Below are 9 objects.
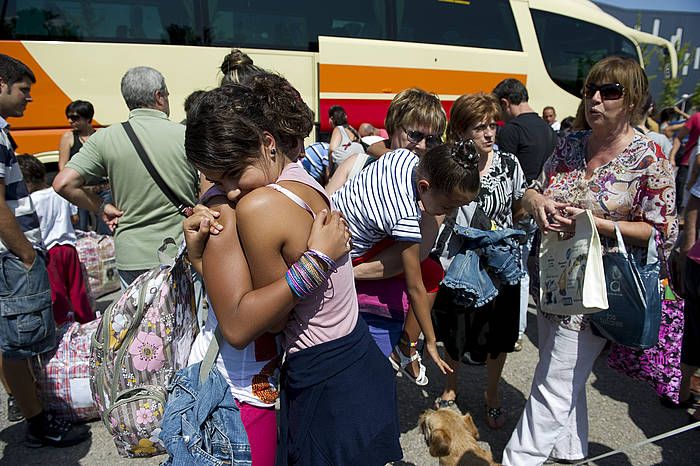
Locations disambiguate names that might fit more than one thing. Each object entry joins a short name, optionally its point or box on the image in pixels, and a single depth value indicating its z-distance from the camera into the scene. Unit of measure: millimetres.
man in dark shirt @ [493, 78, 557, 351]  4219
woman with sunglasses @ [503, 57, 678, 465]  2072
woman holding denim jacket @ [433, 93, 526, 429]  2752
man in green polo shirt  2656
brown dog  2258
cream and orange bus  5465
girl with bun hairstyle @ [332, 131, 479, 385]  1898
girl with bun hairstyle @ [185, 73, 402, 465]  1233
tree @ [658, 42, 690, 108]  19442
